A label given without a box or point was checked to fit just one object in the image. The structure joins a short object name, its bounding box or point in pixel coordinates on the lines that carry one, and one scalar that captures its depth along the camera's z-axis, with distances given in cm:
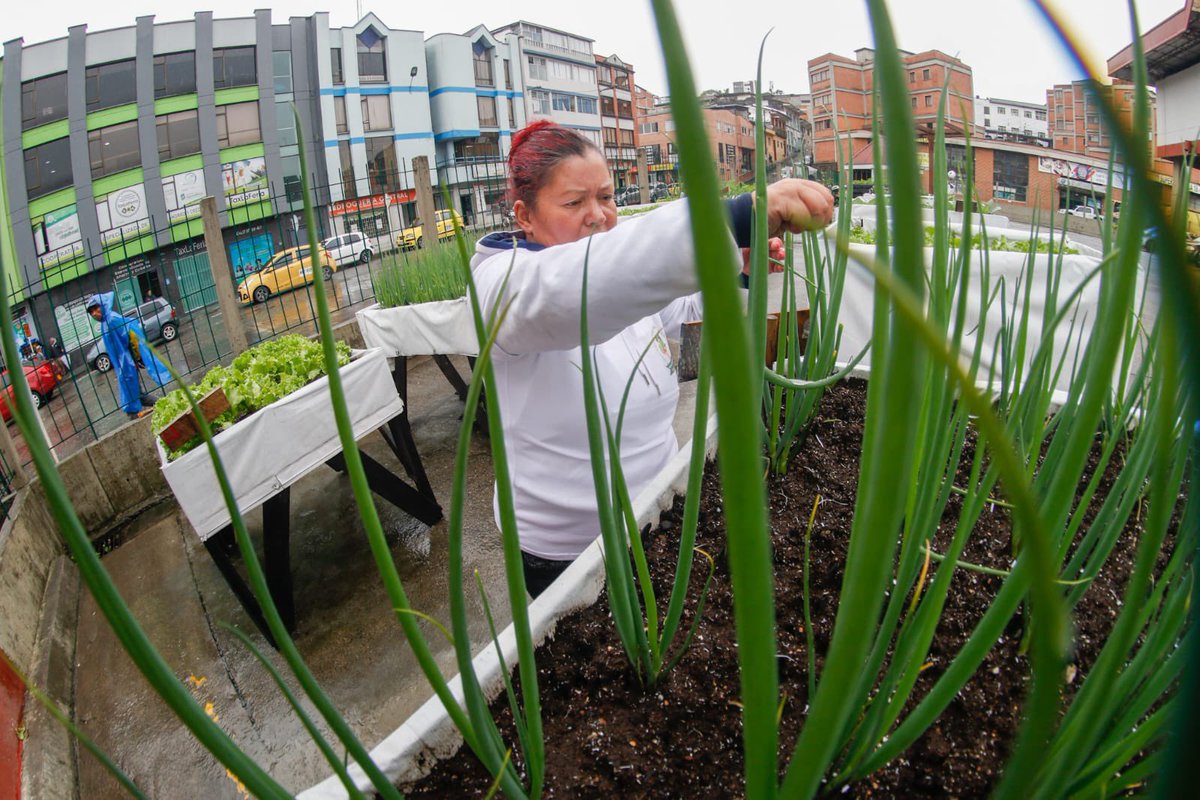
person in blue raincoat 399
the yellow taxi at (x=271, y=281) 908
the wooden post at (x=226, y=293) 372
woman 101
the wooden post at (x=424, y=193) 426
